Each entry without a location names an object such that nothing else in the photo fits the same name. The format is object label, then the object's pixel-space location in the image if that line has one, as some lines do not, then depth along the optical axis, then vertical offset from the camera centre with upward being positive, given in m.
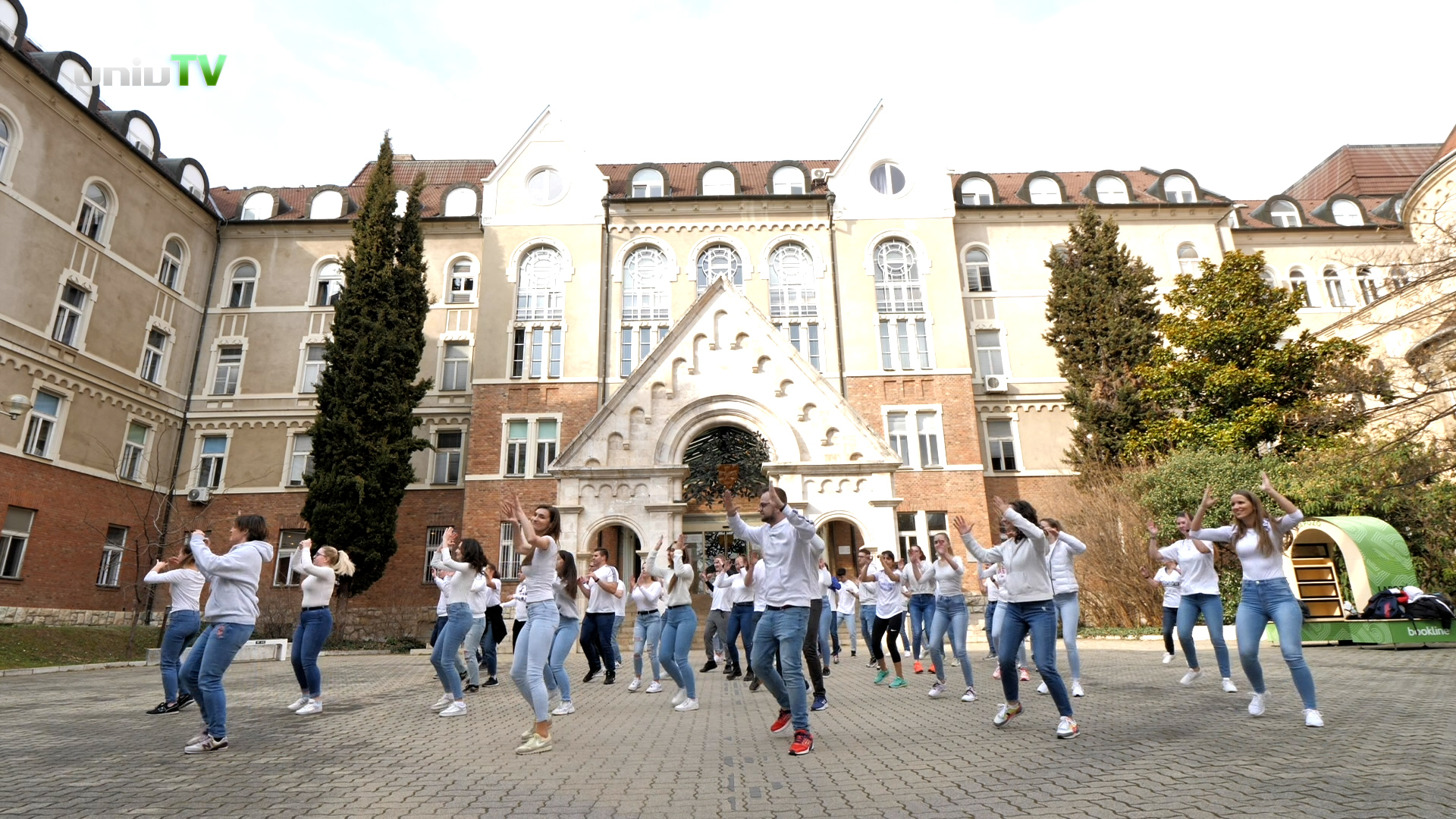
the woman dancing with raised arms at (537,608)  6.70 +0.05
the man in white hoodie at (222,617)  6.72 +0.03
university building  23.83 +11.06
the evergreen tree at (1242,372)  21.55 +6.52
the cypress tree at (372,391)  24.06 +7.31
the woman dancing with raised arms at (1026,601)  6.88 +0.02
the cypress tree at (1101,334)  25.80 +9.24
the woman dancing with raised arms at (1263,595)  6.72 +0.03
